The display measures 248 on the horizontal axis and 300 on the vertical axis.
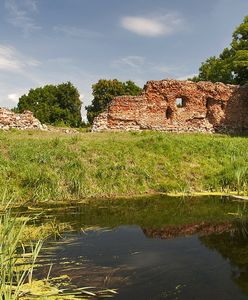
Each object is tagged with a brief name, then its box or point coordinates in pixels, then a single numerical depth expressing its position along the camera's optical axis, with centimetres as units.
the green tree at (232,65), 1994
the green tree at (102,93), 3615
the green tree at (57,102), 3484
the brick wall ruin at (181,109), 1695
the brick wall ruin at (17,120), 1505
